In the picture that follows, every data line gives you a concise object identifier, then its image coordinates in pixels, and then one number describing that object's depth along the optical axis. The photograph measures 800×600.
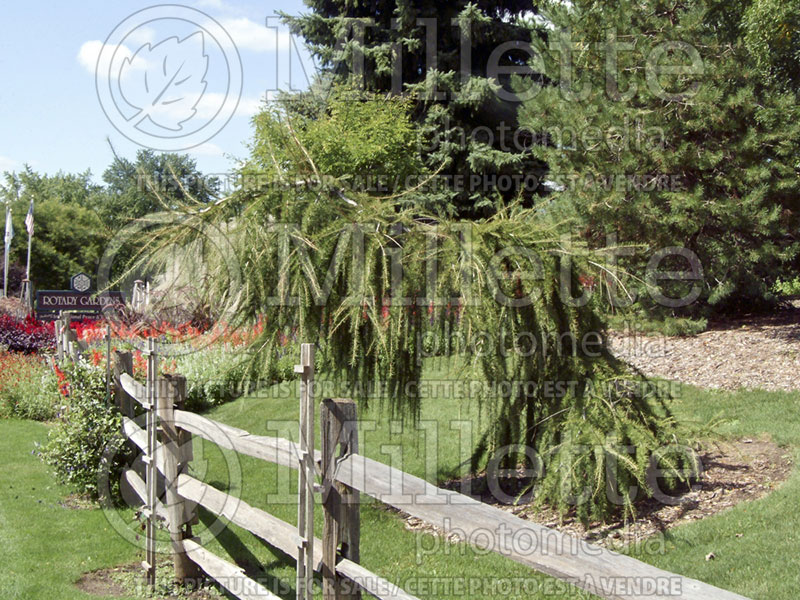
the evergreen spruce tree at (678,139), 10.02
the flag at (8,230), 28.79
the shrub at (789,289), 15.53
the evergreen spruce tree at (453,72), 18.53
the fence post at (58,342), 10.90
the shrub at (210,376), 11.65
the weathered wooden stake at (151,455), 4.92
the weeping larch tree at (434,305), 5.07
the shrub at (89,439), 6.60
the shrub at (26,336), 15.77
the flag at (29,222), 24.66
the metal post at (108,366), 6.32
